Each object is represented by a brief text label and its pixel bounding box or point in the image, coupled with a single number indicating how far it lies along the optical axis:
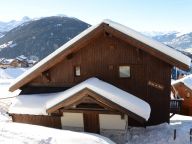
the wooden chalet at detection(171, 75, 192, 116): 21.39
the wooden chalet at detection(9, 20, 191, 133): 10.19
